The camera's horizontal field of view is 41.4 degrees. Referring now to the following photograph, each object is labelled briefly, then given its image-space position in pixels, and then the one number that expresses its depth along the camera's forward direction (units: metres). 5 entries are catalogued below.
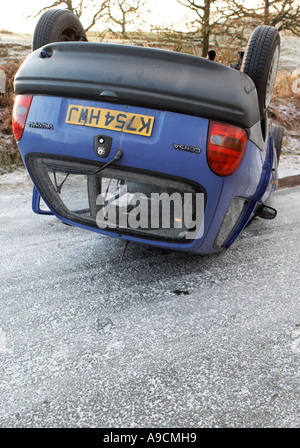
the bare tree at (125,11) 14.05
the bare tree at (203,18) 10.16
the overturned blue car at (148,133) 2.03
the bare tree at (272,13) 10.46
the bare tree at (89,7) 16.11
